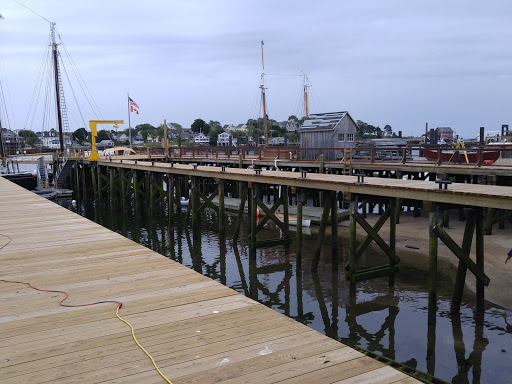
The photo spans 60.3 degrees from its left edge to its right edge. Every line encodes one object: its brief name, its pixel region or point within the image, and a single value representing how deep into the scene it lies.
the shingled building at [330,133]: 26.40
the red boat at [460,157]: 20.39
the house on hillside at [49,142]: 124.88
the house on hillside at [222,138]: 143.62
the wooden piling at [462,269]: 9.09
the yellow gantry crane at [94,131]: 31.07
